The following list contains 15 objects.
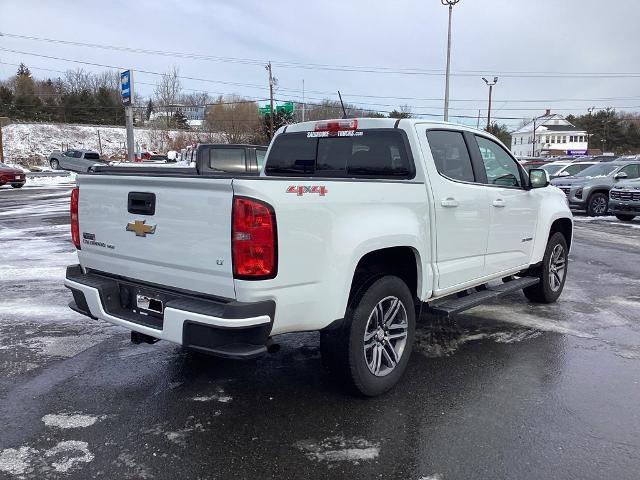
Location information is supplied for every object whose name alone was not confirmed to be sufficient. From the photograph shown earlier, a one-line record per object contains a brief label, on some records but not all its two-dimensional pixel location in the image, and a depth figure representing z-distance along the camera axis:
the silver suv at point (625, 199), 14.87
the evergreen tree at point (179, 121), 83.97
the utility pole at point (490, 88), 44.78
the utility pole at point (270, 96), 50.11
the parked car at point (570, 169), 20.17
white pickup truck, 3.00
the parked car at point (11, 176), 27.19
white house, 98.38
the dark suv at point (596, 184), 16.67
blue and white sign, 24.21
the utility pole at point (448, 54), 28.25
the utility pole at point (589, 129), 94.81
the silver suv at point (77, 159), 39.78
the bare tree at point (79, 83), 91.00
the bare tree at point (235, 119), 62.53
